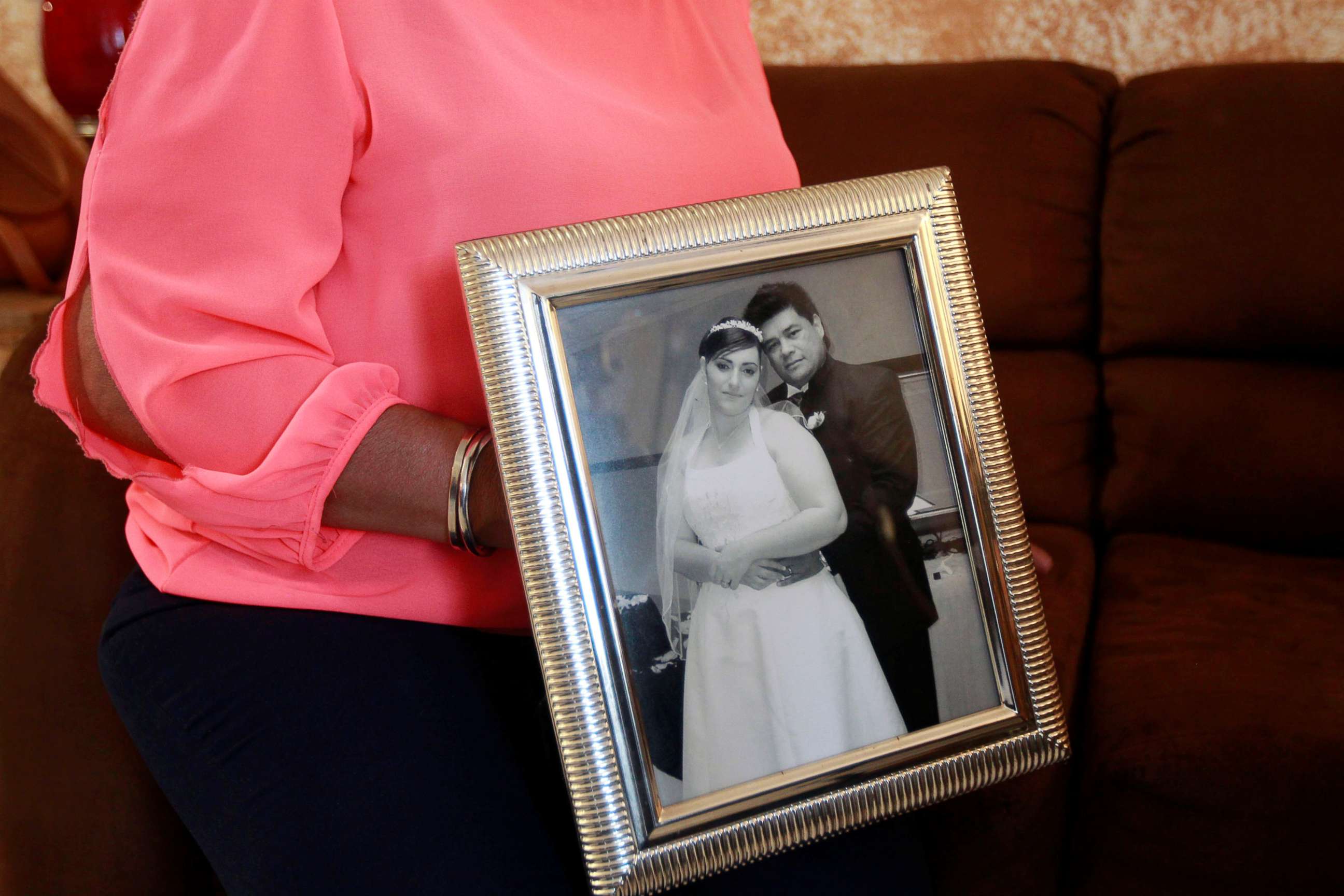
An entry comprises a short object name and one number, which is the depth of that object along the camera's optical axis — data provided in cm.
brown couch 87
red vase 108
